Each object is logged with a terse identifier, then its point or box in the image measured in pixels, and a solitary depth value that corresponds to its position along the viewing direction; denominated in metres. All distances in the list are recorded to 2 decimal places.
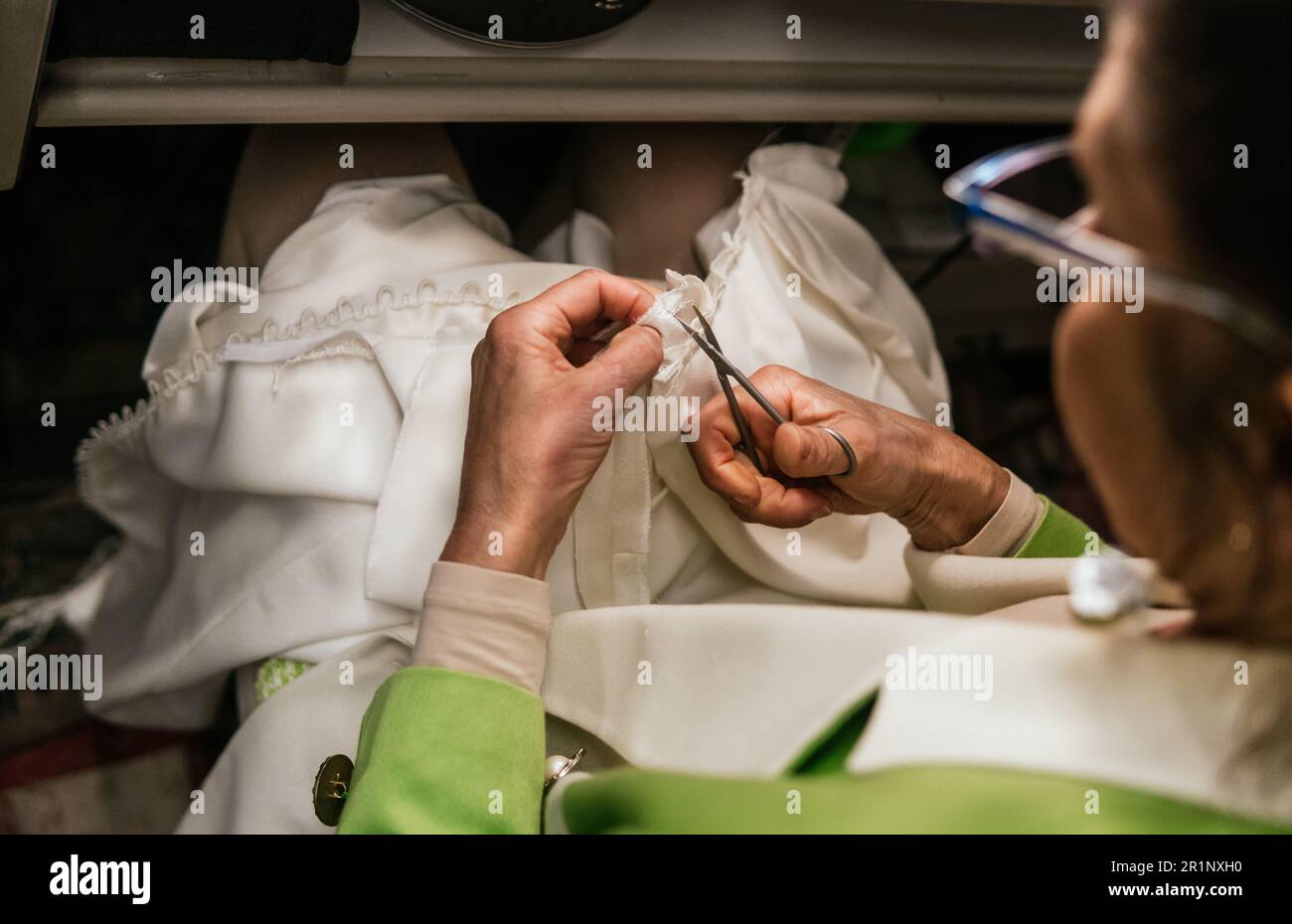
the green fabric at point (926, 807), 0.46
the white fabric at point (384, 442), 0.71
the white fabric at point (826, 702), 0.46
